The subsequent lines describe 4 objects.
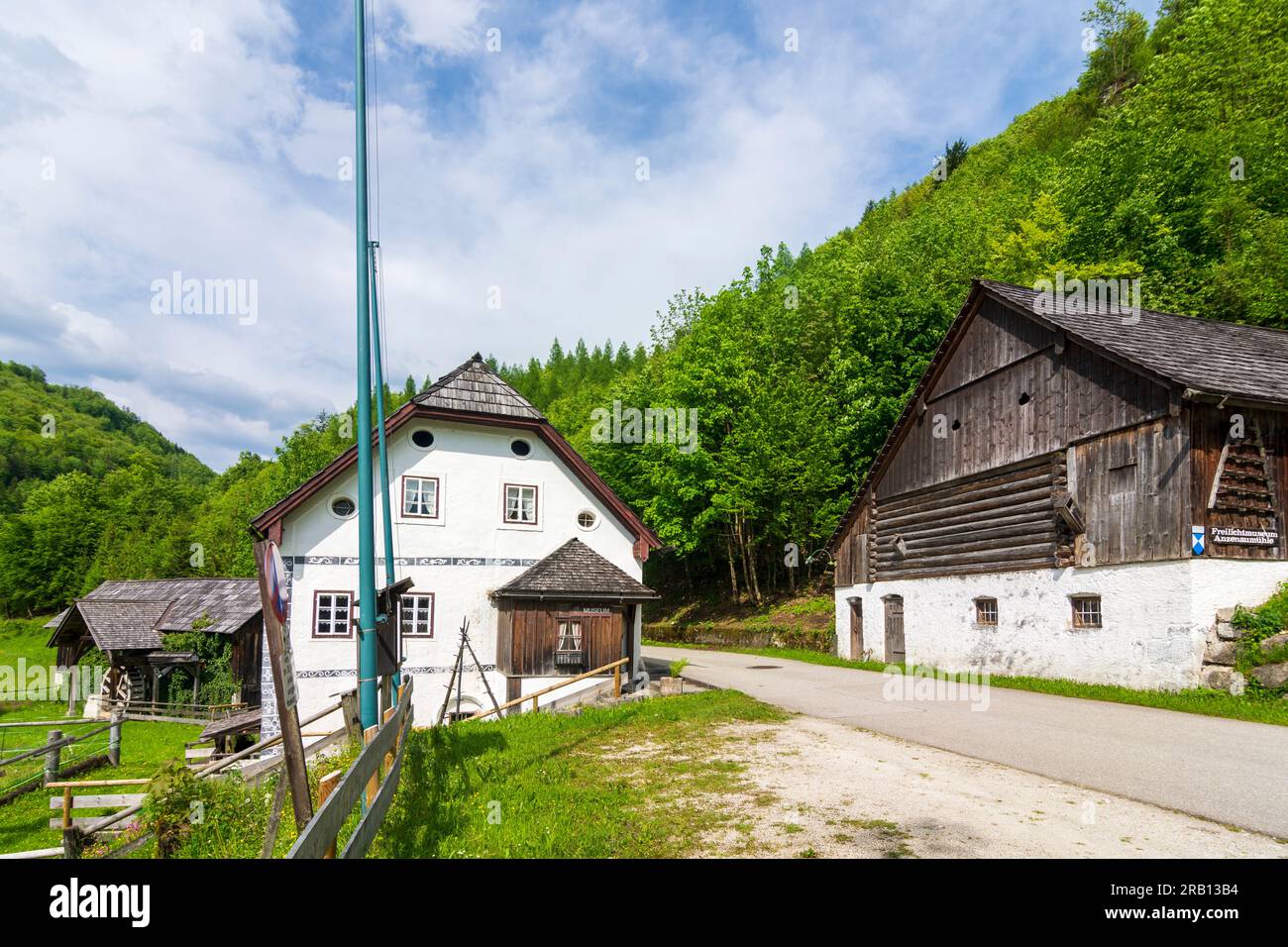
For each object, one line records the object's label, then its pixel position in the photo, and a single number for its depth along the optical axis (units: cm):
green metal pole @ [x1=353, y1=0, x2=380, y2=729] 995
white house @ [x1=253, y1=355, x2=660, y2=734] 1922
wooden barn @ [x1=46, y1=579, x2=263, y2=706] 3478
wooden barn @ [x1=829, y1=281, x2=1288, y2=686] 1492
